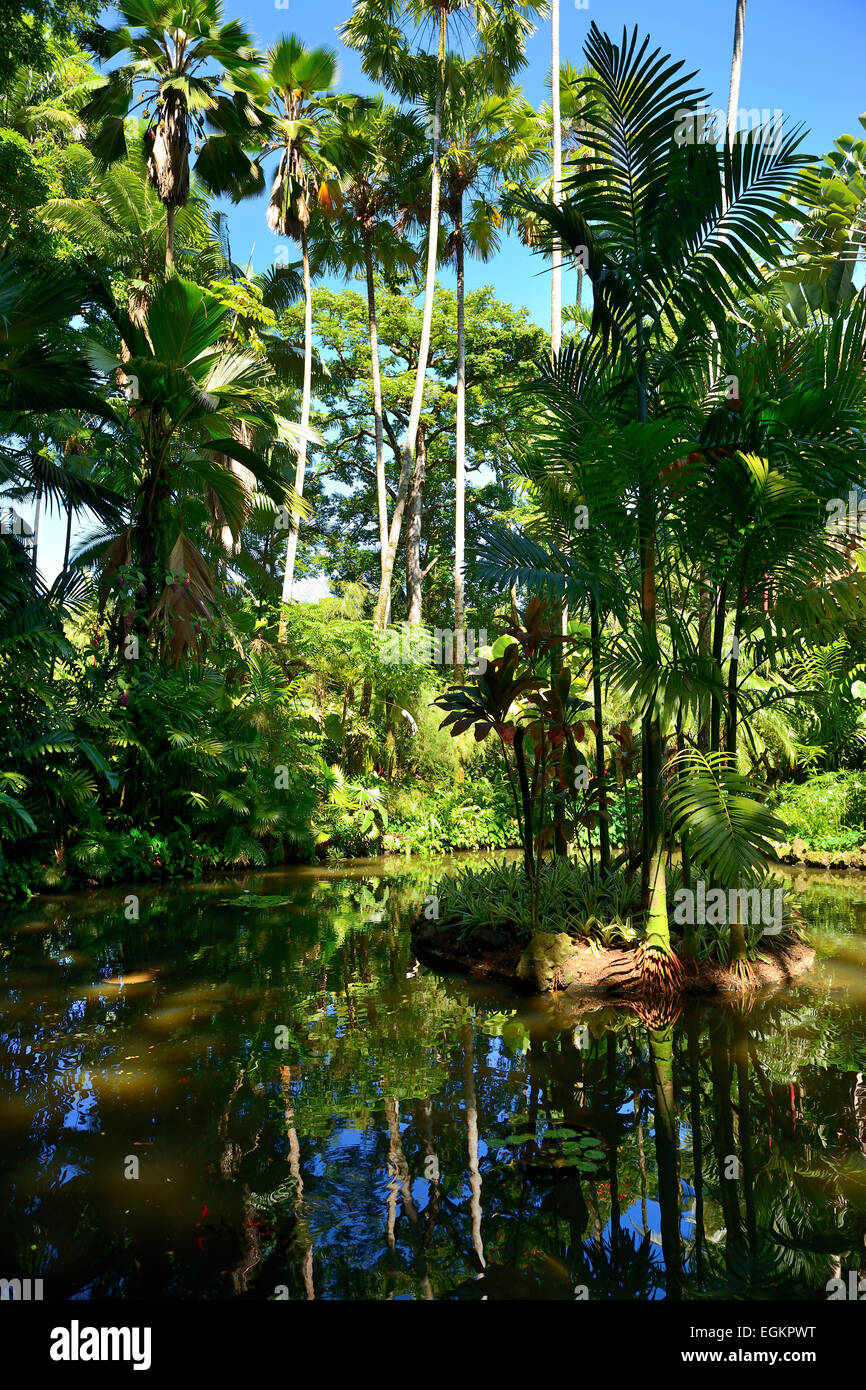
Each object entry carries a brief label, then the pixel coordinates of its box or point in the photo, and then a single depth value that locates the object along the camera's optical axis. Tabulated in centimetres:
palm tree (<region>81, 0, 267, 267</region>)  1222
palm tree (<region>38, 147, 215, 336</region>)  1652
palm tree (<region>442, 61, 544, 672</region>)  1778
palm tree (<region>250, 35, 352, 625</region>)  1619
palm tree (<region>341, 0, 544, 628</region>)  1723
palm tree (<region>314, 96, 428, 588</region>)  1805
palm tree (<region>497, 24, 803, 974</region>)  494
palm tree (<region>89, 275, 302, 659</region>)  994
